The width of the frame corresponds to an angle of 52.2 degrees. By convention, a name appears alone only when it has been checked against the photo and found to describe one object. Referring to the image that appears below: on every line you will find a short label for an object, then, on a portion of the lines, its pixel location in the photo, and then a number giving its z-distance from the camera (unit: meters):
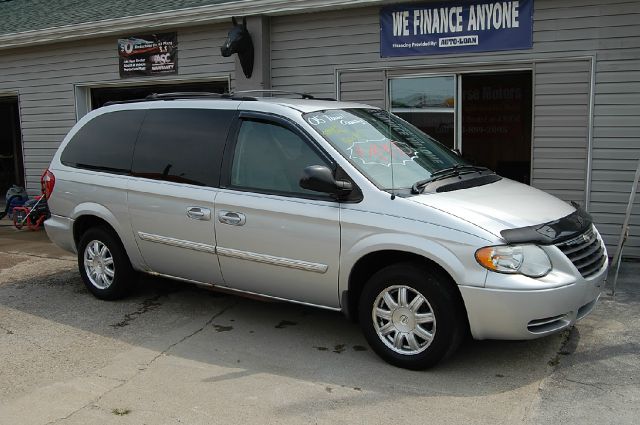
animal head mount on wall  8.96
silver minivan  4.19
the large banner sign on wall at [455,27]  7.66
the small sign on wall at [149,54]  10.23
